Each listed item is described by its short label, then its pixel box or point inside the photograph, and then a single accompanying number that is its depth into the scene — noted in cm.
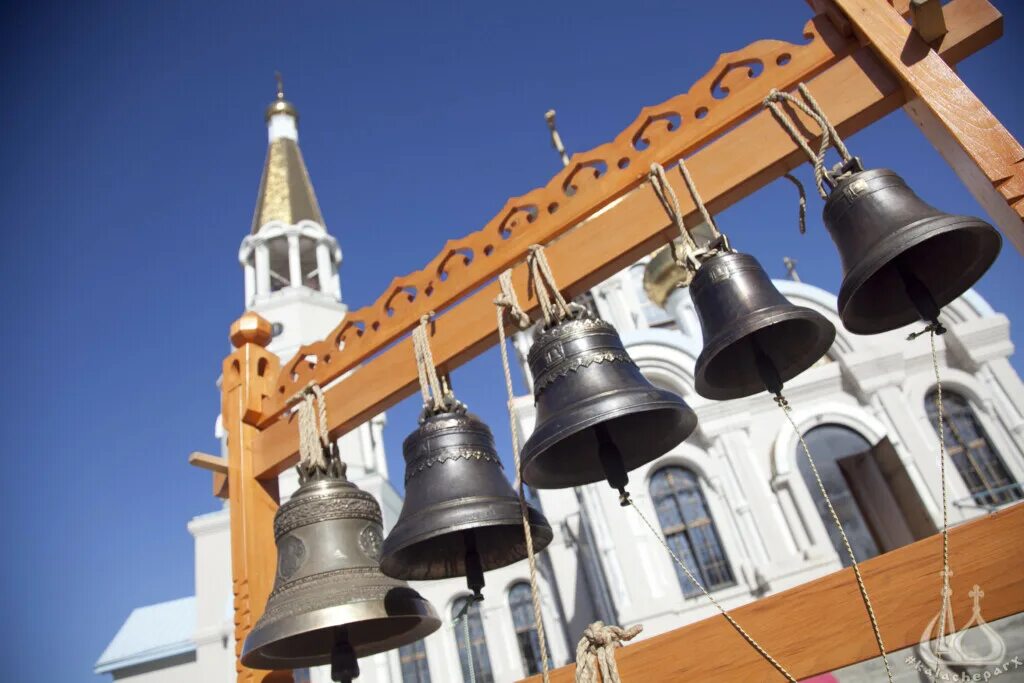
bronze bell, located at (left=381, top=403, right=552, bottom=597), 214
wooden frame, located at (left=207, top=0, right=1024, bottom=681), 204
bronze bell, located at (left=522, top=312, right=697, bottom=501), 198
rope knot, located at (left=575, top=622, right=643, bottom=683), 168
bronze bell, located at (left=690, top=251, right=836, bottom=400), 224
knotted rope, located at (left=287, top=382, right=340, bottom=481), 299
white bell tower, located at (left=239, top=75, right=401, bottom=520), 1644
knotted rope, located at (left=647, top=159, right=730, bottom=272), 248
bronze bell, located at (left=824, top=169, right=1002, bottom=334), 203
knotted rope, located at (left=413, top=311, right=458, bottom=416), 260
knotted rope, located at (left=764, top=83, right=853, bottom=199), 234
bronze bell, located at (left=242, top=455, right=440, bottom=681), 242
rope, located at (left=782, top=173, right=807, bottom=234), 248
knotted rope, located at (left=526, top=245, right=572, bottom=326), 246
